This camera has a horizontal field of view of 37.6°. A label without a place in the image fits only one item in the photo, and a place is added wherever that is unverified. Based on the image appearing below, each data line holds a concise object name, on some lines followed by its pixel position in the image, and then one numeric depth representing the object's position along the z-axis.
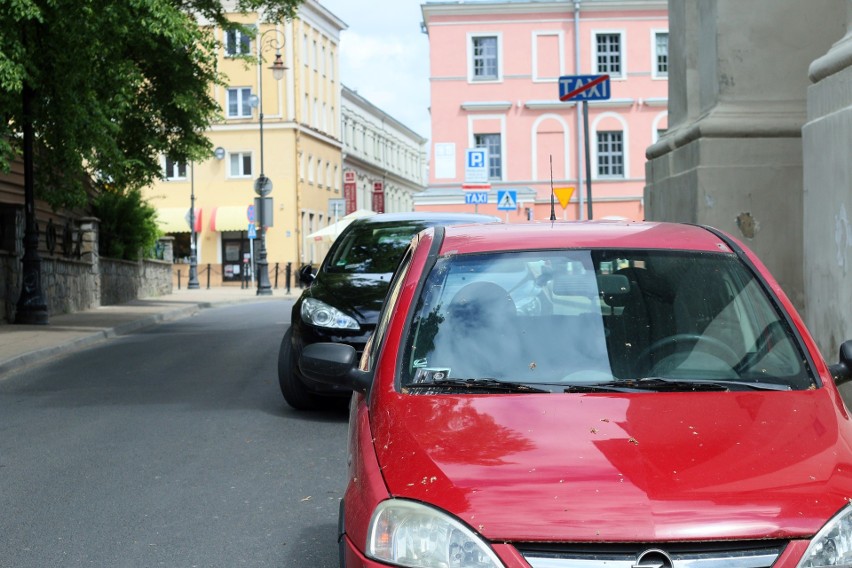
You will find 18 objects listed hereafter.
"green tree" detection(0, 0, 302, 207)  18.69
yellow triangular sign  21.33
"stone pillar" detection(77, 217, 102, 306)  29.84
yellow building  67.00
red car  3.15
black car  9.51
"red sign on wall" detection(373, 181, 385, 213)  53.12
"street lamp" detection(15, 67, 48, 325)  21.66
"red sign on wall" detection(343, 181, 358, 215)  67.81
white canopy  45.28
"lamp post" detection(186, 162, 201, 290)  51.77
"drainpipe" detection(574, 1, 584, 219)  51.37
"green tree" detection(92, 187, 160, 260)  33.66
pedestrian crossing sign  26.54
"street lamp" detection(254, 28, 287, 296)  41.78
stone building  12.70
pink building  52.28
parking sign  28.64
